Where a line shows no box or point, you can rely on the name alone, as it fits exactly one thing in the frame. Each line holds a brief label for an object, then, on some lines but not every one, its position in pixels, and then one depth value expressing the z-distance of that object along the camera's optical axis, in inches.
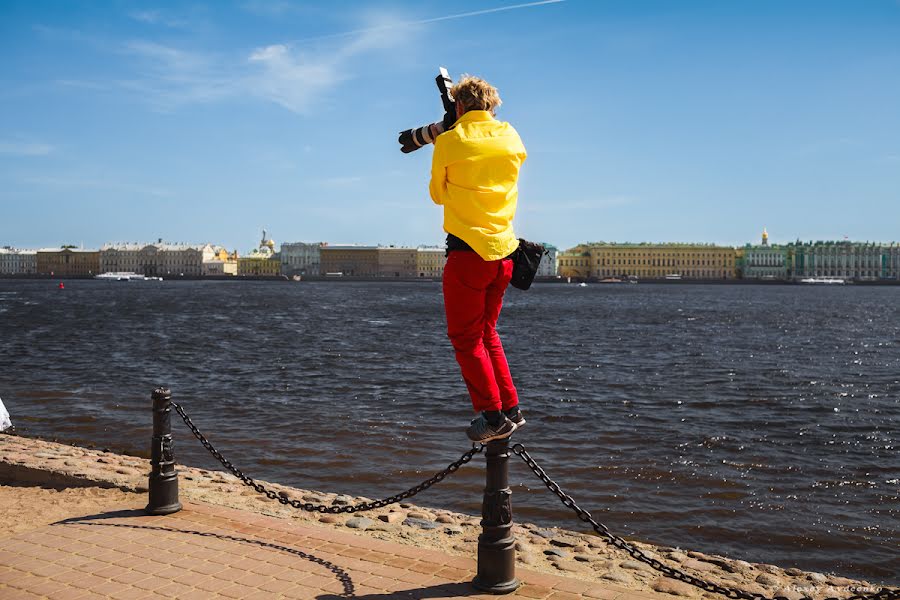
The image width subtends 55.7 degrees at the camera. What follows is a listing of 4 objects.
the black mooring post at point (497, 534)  133.0
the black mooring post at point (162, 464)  175.9
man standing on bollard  127.0
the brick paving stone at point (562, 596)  131.3
